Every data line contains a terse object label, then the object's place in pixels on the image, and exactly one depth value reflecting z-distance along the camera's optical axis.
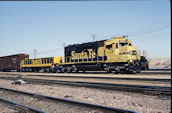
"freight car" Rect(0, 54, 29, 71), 32.38
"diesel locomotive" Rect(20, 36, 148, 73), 16.91
